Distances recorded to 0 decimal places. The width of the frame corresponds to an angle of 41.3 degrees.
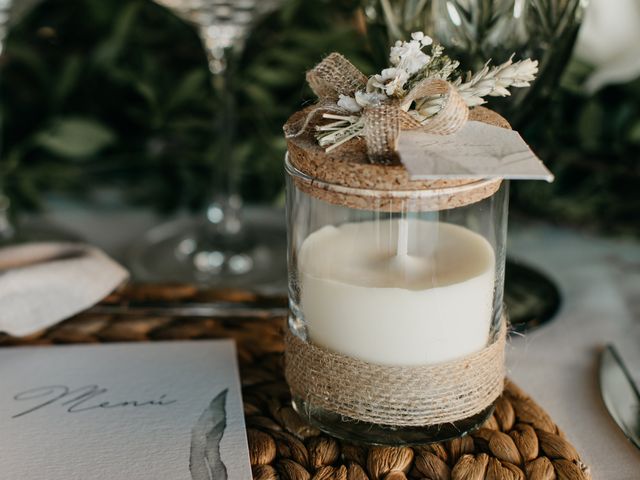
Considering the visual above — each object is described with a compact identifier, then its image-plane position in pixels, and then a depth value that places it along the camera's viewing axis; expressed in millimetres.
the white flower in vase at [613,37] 563
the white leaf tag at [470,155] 317
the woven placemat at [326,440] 372
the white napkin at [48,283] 479
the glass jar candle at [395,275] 355
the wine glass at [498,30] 488
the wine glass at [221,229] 593
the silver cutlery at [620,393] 416
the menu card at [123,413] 366
